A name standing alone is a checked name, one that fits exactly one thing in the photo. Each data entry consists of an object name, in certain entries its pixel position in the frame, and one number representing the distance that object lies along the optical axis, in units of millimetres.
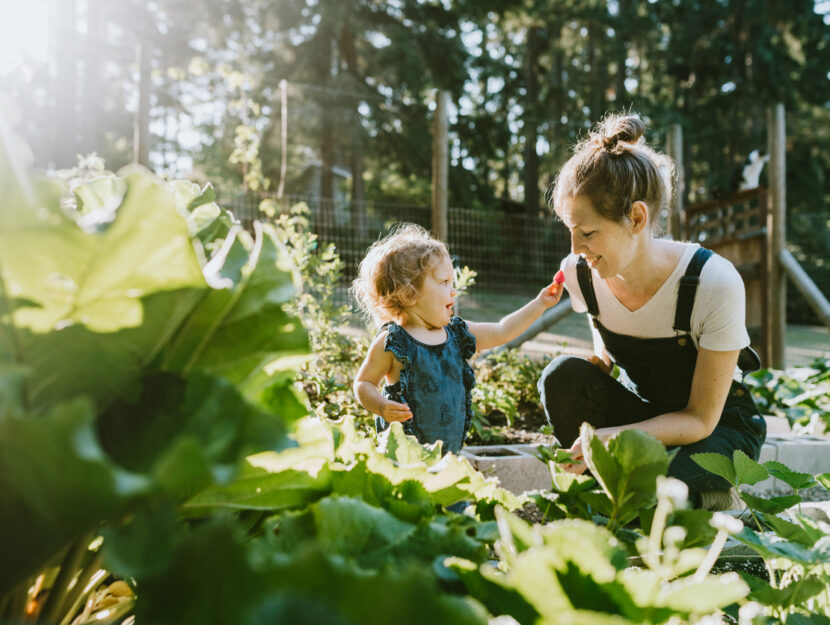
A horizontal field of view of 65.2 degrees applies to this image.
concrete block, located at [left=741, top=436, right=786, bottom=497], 3057
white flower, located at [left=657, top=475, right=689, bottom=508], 513
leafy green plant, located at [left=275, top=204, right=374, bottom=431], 3156
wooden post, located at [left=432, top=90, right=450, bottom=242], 5195
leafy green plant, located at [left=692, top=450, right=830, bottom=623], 649
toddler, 2557
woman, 1974
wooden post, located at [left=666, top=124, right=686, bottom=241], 6323
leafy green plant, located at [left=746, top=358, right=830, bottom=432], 4066
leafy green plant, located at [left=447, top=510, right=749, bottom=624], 429
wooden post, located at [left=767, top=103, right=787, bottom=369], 5855
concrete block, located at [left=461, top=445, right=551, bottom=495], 2750
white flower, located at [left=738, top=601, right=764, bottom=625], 488
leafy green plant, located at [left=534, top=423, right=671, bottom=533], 612
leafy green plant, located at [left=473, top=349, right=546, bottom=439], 3697
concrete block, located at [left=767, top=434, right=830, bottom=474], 3160
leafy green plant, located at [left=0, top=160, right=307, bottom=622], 346
